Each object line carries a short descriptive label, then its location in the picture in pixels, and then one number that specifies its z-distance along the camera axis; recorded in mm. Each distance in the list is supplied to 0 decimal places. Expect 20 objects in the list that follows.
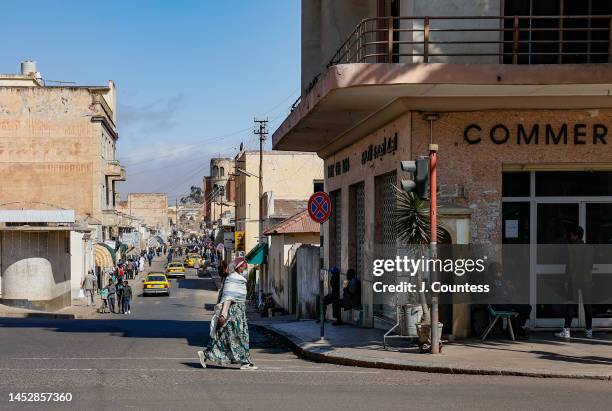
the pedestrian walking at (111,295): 38781
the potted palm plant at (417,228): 13070
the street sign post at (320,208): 15438
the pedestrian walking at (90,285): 39781
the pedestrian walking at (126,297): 37594
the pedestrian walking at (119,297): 39281
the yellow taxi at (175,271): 76500
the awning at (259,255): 44375
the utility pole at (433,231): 12633
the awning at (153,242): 131288
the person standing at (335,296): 19406
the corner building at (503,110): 13430
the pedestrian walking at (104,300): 39000
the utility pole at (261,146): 50538
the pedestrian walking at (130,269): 70612
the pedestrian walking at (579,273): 14062
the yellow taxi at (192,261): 95525
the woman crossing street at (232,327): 11989
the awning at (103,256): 54547
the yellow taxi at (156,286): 54562
